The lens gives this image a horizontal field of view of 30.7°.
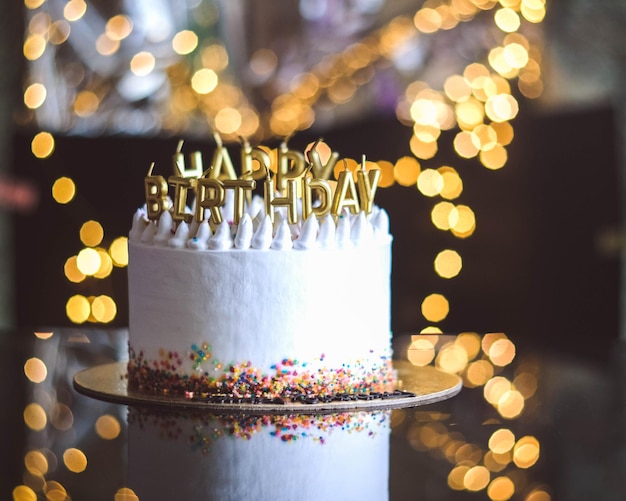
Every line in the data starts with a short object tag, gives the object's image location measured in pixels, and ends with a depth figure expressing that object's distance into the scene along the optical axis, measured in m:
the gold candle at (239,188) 2.09
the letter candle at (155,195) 2.18
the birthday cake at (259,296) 2.05
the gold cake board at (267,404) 2.00
